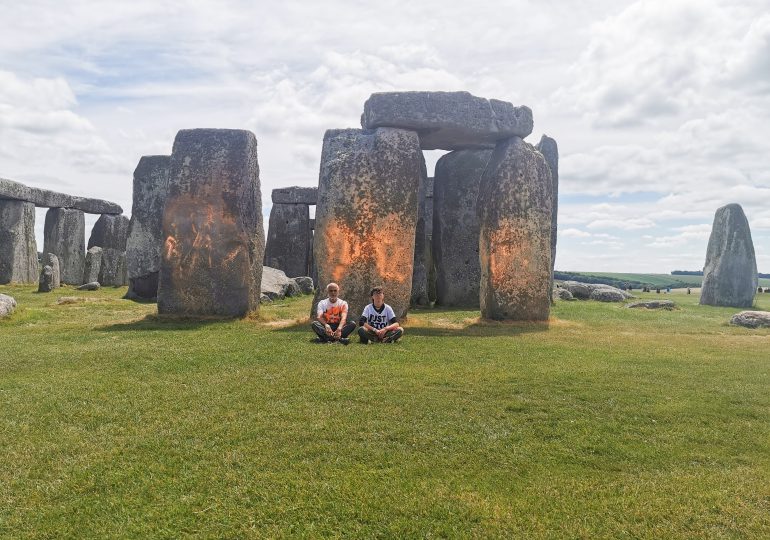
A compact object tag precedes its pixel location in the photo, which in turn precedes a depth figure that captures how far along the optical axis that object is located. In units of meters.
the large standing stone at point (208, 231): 11.25
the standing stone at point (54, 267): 19.33
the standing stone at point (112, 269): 21.55
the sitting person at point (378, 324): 8.48
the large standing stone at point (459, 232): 16.02
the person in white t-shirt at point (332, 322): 8.37
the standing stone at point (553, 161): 18.03
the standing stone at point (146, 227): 16.44
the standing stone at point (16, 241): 20.77
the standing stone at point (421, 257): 16.20
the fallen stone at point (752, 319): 12.12
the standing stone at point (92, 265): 21.41
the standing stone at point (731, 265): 18.97
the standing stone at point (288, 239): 24.09
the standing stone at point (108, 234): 24.61
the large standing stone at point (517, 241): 11.62
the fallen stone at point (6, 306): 10.30
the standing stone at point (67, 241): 22.89
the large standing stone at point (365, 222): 10.93
